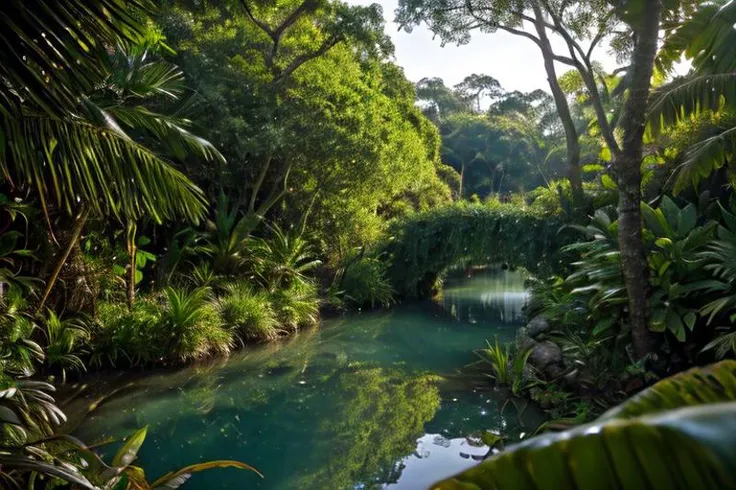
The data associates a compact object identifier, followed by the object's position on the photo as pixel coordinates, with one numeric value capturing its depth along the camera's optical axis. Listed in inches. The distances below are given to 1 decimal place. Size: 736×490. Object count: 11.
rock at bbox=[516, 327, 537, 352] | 288.7
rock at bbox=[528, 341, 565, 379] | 262.4
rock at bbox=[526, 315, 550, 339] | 308.3
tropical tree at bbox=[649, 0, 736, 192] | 200.7
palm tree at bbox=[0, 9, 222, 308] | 78.4
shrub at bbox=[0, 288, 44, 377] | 214.4
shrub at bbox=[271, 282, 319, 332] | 442.0
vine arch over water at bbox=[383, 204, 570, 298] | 468.1
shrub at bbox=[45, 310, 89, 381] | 289.1
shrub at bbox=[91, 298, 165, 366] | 315.3
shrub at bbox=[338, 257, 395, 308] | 552.7
